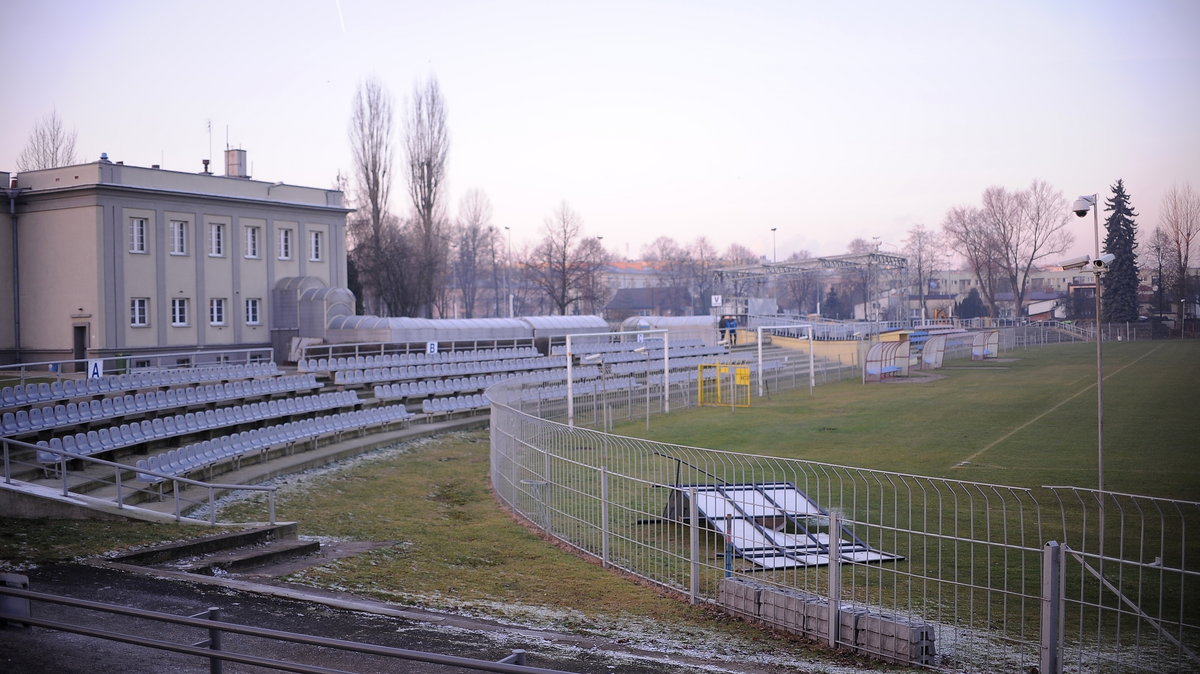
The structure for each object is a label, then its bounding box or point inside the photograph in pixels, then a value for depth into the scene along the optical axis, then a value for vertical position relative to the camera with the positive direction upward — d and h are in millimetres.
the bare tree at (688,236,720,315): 107812 +4349
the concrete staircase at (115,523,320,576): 10836 -2920
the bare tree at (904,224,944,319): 79394 +5163
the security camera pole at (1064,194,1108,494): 13539 +1080
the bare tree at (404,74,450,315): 58062 +9241
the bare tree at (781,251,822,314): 110562 +2142
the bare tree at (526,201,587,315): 64500 +3524
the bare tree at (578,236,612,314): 71500 +3092
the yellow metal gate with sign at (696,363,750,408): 34531 -3104
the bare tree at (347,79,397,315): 55719 +8416
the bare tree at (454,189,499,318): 102250 +7590
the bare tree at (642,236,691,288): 120325 +5934
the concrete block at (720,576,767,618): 9500 -2977
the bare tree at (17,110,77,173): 50412 +8998
